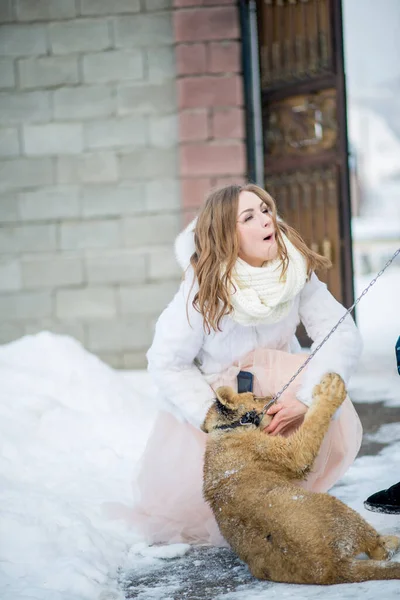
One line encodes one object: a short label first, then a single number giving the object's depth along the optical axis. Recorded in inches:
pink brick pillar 260.7
